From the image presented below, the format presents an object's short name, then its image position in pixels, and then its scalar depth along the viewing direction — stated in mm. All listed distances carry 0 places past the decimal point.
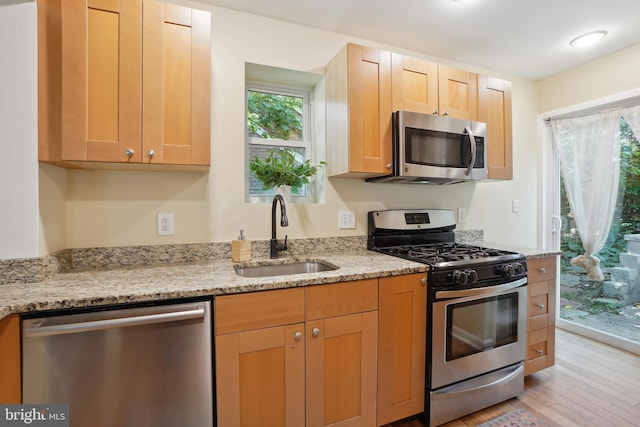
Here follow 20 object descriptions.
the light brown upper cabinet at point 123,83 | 1318
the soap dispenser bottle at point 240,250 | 1762
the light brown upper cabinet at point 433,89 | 1936
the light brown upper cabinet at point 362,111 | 1811
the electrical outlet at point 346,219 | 2131
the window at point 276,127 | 2088
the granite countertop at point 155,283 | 1079
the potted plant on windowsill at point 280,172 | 1832
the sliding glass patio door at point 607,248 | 2414
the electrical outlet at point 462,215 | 2582
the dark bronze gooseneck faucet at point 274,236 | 1844
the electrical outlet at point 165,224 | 1721
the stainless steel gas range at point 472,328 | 1608
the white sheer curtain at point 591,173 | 2494
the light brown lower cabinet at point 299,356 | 1259
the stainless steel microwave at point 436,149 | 1871
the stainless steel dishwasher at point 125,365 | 1063
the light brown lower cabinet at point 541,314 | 2002
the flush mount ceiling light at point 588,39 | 2151
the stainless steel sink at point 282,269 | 1770
